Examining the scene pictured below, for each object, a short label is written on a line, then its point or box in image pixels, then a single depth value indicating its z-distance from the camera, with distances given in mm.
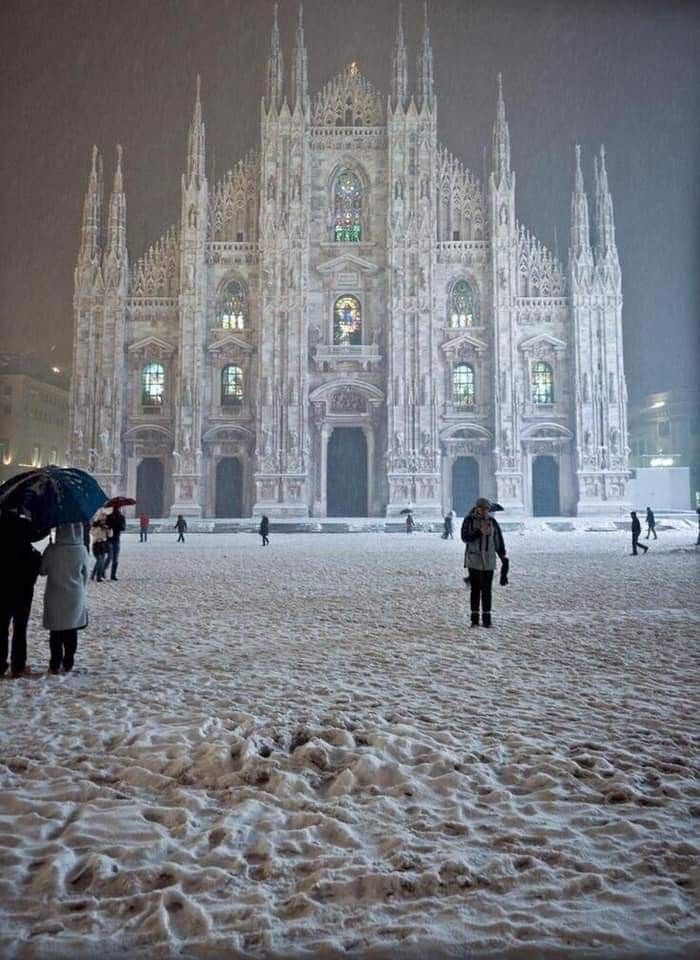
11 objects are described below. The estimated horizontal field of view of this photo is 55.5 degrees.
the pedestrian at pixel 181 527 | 26327
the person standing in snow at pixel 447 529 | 28016
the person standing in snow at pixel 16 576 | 5992
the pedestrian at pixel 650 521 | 25377
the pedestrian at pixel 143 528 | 26906
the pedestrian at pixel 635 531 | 18953
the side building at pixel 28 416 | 58312
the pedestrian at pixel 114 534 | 13766
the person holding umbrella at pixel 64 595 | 6227
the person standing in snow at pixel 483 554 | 8375
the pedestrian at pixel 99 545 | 13469
